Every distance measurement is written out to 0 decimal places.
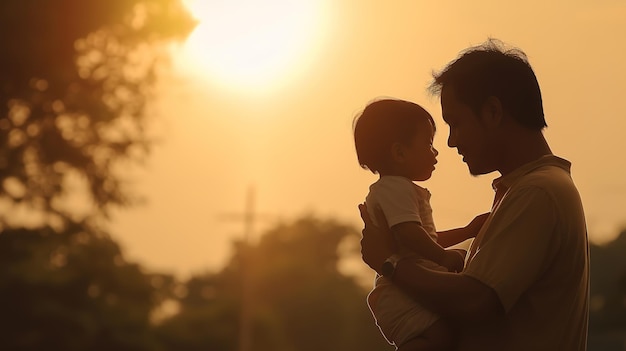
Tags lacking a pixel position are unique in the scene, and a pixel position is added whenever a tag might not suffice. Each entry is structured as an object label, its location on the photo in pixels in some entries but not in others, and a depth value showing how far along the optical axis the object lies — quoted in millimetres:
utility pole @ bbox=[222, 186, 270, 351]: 43938
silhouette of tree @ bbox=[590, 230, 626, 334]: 75438
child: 4312
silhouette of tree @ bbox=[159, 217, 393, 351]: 59219
